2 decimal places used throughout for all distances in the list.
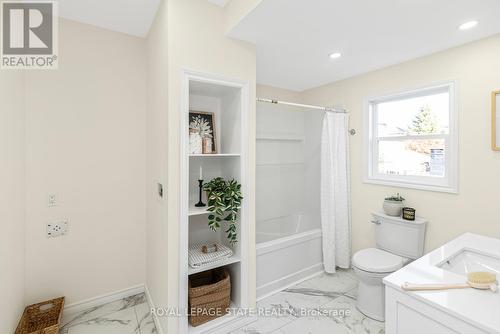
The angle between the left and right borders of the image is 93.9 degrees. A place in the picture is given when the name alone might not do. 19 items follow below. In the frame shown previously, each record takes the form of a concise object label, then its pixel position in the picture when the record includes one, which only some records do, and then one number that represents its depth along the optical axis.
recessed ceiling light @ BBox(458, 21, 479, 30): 1.64
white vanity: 0.89
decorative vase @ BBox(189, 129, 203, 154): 1.78
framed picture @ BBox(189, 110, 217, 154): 1.80
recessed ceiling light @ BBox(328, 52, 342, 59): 2.16
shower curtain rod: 2.67
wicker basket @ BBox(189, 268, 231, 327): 1.75
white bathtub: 2.23
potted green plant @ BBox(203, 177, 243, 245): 1.75
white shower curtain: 2.66
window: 2.11
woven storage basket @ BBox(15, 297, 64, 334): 1.69
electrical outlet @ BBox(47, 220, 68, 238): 1.91
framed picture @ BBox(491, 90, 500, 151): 1.77
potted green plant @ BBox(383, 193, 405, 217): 2.28
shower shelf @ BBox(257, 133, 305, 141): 2.99
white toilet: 1.95
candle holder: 1.90
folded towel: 1.74
